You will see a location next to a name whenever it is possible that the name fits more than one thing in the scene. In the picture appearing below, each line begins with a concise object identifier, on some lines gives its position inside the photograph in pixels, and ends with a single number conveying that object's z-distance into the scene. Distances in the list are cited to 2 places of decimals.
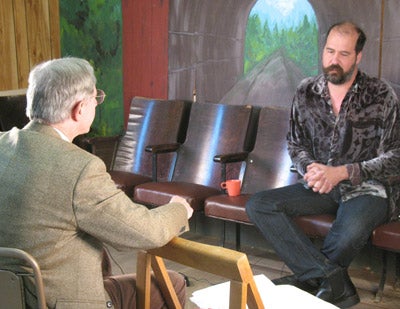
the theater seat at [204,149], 3.69
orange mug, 3.47
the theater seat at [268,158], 3.66
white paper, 1.93
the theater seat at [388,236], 2.80
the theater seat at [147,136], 4.23
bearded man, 2.90
